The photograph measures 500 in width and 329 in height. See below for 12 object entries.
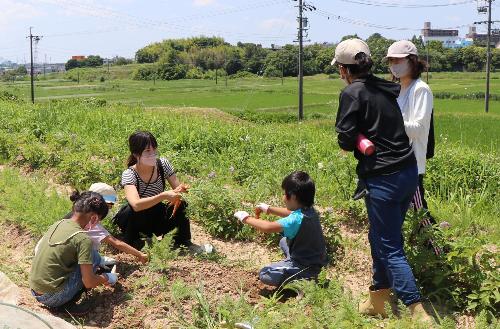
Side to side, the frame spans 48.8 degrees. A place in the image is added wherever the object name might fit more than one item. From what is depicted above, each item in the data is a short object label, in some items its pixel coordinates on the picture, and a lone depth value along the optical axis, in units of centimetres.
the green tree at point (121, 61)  10358
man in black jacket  320
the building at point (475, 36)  10858
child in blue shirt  369
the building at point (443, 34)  15315
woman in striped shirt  439
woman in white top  358
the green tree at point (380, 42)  6188
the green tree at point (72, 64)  10481
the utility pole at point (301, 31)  2972
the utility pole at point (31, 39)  4215
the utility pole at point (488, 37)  3211
